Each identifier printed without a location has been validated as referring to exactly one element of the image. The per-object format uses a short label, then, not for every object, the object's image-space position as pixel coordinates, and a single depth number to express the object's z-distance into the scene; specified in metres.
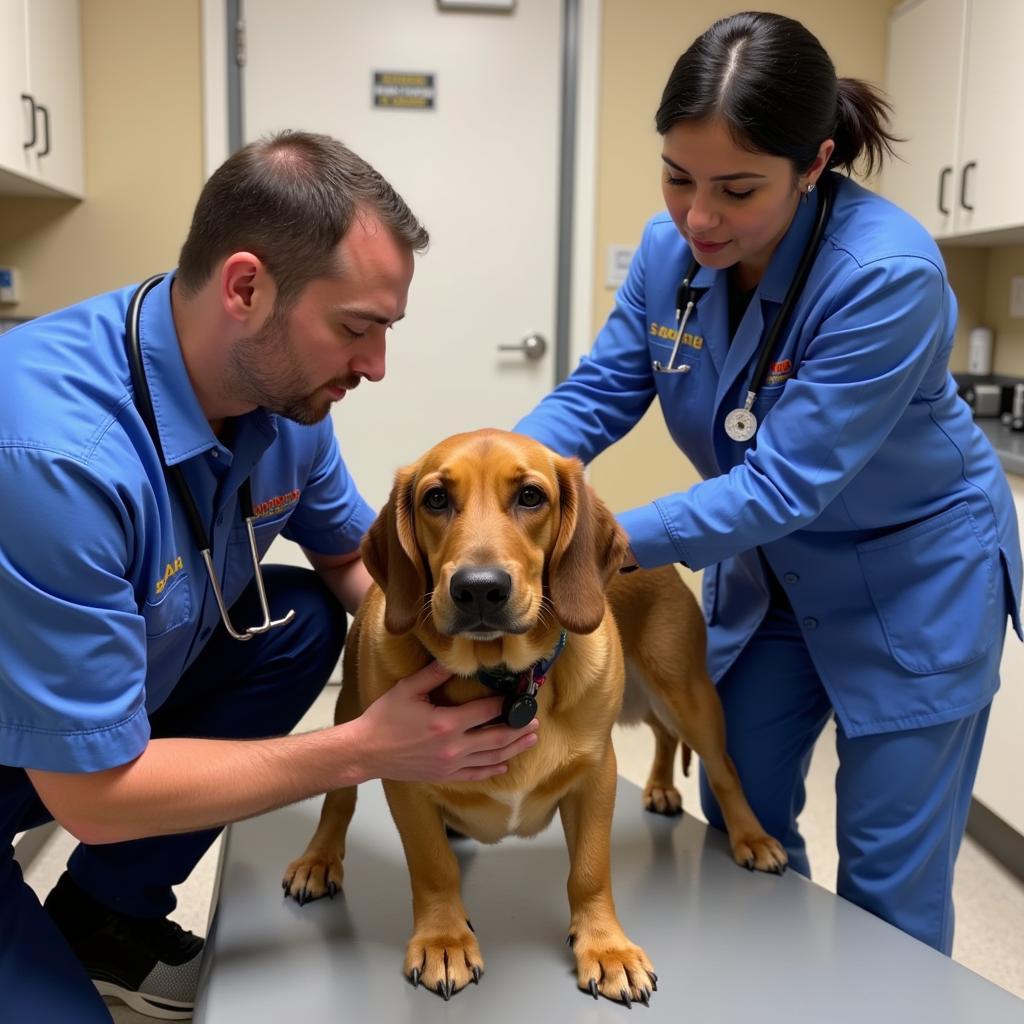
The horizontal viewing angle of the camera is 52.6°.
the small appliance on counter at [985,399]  3.62
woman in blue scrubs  1.49
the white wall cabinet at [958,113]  3.11
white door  3.74
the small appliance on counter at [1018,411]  3.38
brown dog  1.36
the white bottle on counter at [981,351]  3.91
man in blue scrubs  1.20
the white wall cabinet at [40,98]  2.96
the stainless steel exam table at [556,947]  1.34
